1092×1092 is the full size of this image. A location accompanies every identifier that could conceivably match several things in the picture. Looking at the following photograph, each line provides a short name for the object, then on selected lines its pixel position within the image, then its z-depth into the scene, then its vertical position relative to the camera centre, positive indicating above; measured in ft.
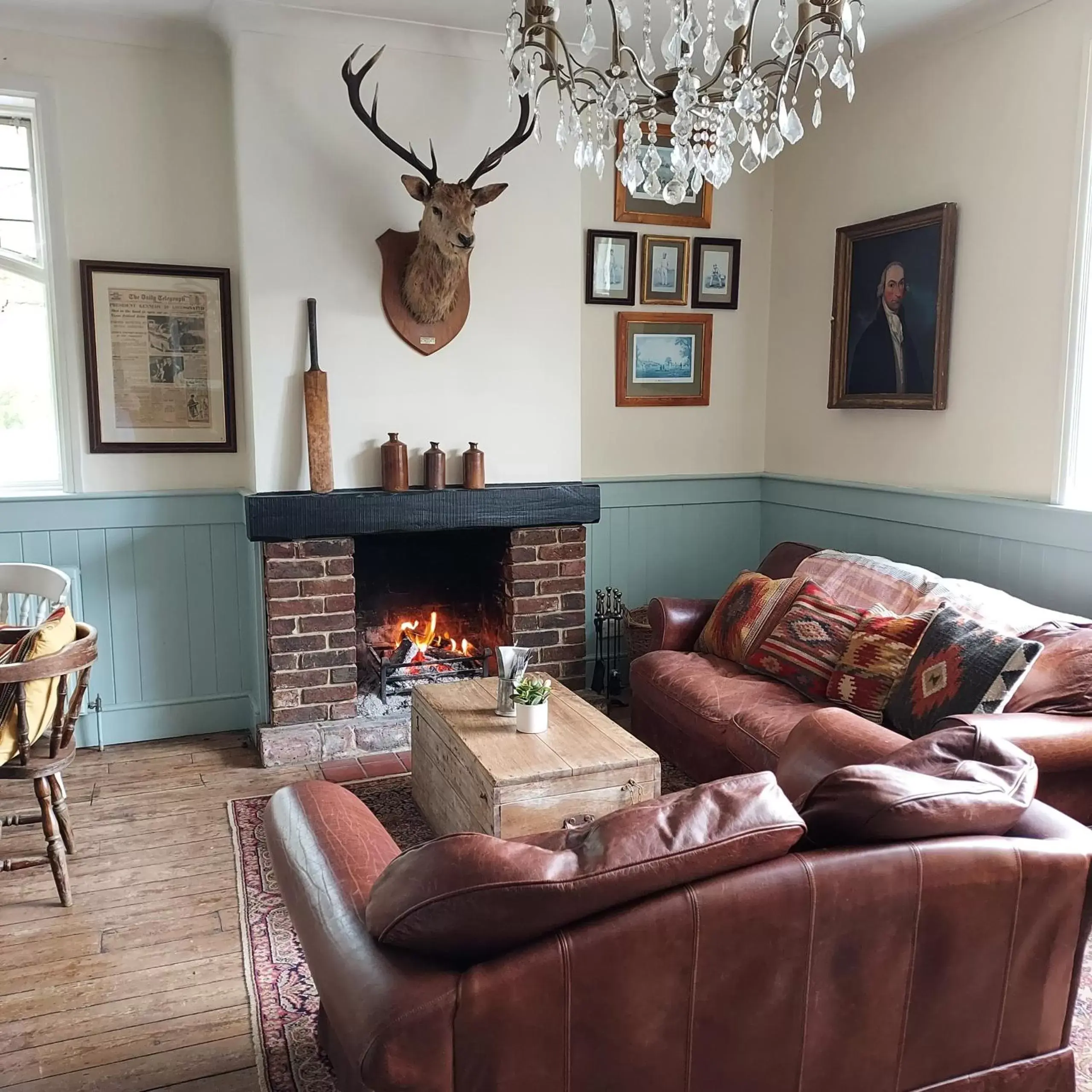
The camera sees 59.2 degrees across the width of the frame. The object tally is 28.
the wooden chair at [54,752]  8.45 -2.95
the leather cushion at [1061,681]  8.39 -2.13
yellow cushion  8.55 -2.35
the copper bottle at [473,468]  12.75 -0.43
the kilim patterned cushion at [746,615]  11.72 -2.20
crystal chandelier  6.95 +2.71
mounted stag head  11.23 +2.56
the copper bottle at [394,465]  12.36 -0.37
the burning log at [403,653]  13.38 -3.04
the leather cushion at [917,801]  4.92 -1.91
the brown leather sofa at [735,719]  7.84 -2.84
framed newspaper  12.30 +1.00
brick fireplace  12.28 -2.37
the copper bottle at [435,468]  12.53 -0.42
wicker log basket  14.17 -2.90
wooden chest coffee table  8.34 -2.98
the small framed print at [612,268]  14.38 +2.52
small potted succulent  9.30 -2.61
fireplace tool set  14.57 -3.26
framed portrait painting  12.11 +1.67
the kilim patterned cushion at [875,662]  9.73 -2.31
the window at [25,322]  12.05 +1.41
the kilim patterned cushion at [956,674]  8.46 -2.14
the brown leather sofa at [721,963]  4.21 -2.48
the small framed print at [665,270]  14.69 +2.55
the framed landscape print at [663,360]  14.83 +1.20
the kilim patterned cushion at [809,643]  10.55 -2.31
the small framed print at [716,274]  15.01 +2.55
